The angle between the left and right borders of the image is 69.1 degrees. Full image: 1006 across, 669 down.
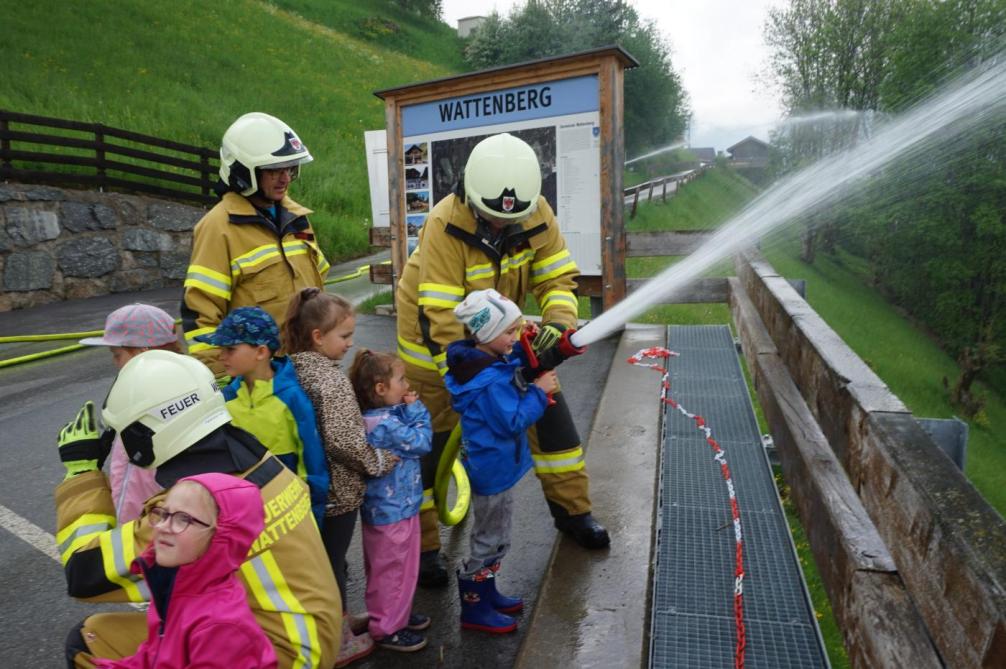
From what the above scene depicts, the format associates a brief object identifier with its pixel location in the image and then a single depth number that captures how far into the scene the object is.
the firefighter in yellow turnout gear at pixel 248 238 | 3.24
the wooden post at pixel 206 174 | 14.63
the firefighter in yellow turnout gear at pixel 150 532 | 2.13
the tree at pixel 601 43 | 41.75
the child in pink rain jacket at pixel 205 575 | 1.86
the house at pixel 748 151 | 91.75
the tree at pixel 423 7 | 54.38
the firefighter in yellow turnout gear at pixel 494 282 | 3.35
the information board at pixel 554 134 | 7.92
